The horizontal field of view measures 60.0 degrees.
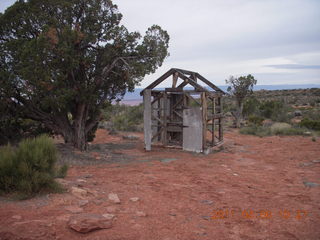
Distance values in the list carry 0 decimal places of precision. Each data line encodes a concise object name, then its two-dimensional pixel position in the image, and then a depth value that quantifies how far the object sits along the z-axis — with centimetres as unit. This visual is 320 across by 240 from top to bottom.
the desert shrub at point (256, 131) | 1793
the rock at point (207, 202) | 553
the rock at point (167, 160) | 998
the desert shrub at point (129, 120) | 2091
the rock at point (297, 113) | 2638
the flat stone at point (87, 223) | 394
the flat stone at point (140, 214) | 472
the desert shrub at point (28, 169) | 517
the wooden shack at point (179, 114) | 1136
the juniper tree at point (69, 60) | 870
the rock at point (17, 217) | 415
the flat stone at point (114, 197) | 530
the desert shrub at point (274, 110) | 2414
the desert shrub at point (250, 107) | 2611
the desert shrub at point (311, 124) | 1864
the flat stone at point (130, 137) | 1627
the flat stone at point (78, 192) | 540
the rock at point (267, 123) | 2145
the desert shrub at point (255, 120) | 2167
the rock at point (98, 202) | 511
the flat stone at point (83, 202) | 494
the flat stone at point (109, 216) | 443
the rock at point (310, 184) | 689
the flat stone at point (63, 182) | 594
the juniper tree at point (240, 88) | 2142
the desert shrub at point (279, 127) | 1802
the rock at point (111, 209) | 477
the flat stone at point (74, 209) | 462
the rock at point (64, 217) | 422
